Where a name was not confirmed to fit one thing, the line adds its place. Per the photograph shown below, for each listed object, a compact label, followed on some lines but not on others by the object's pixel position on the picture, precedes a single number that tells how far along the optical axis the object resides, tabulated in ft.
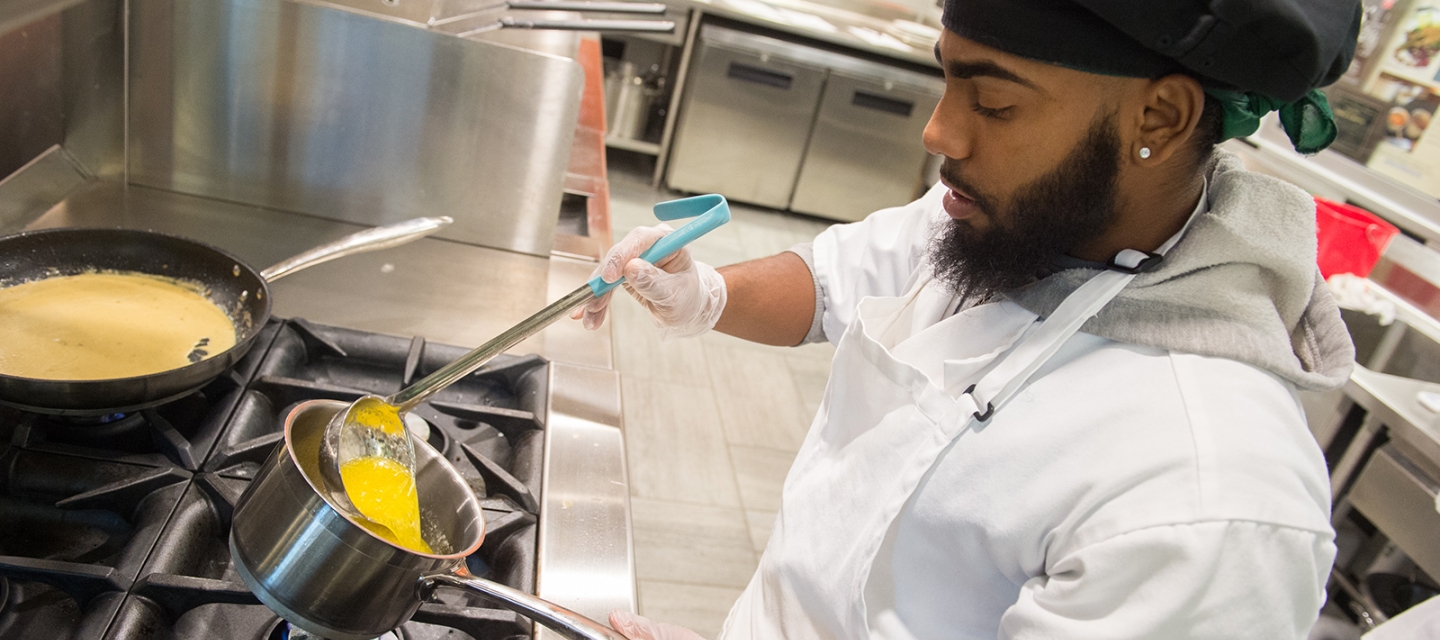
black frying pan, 3.56
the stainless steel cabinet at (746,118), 14.23
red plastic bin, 8.36
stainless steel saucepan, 2.34
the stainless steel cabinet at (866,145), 14.79
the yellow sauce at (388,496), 2.74
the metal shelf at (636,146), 15.03
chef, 2.28
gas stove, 2.52
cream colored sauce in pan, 3.31
